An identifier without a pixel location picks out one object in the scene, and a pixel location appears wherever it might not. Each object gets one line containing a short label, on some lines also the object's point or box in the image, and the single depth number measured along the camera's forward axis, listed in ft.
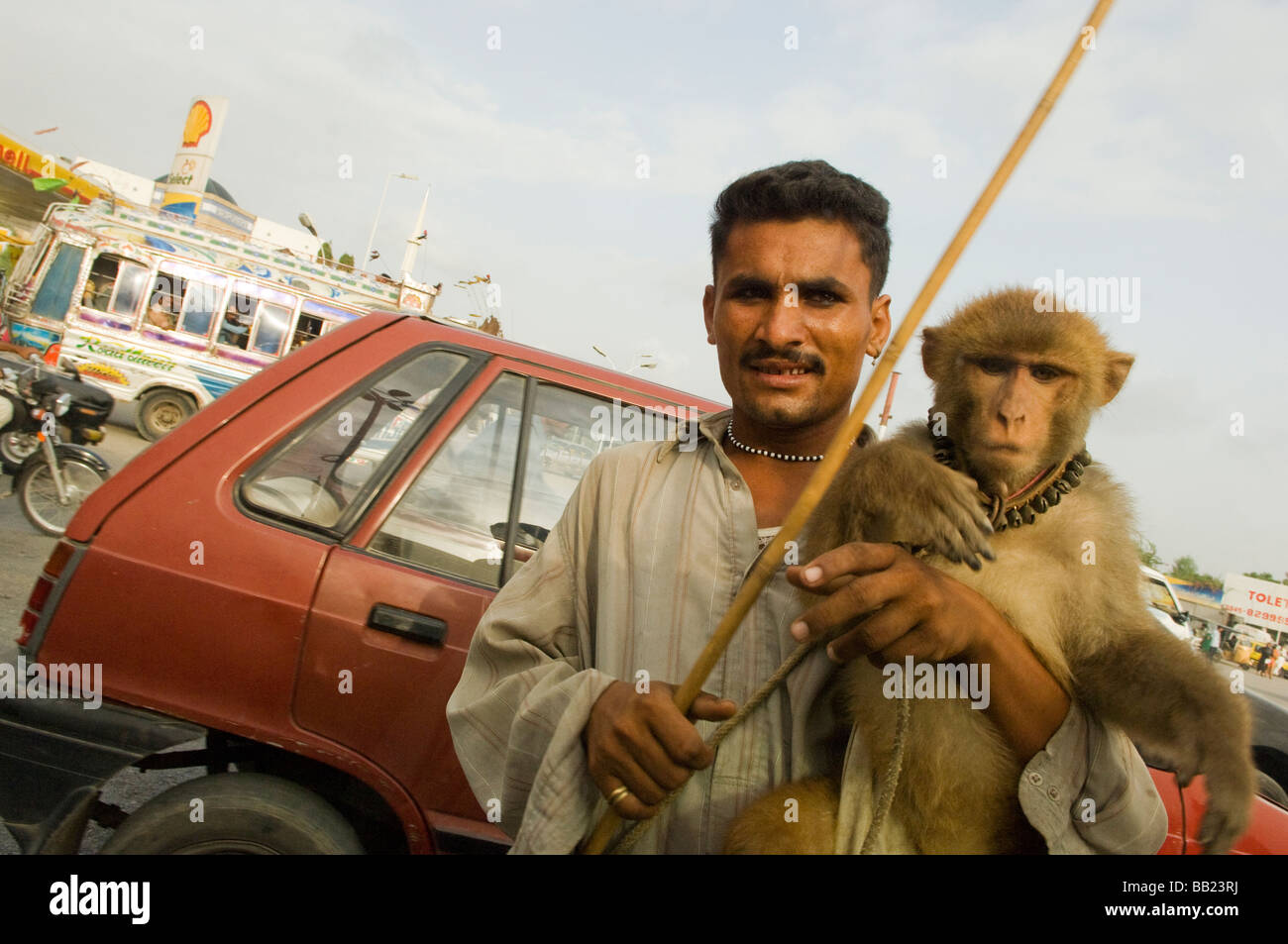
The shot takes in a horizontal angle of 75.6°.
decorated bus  42.83
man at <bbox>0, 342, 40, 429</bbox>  26.08
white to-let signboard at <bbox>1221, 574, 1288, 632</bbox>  83.15
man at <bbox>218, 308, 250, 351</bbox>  44.05
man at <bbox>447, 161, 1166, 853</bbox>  3.78
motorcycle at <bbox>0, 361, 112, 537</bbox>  24.04
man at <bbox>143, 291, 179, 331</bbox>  43.21
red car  6.72
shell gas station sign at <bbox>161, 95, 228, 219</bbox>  75.15
